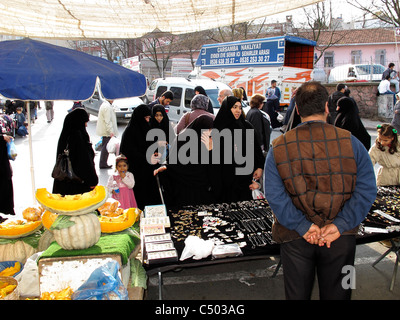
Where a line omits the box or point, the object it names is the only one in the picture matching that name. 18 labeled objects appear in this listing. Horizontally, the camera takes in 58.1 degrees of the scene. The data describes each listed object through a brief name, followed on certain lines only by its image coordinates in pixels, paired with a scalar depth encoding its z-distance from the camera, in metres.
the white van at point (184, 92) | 12.80
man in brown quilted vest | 2.39
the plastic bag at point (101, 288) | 2.18
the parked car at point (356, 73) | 21.75
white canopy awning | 3.98
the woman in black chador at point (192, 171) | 4.64
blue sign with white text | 16.15
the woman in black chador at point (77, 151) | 4.79
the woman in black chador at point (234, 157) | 4.64
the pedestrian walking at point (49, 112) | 18.23
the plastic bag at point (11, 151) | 5.21
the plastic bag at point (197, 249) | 2.98
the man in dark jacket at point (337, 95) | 8.95
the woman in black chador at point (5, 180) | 4.94
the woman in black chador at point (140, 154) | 5.38
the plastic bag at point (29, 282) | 2.92
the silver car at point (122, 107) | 15.84
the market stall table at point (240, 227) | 3.03
